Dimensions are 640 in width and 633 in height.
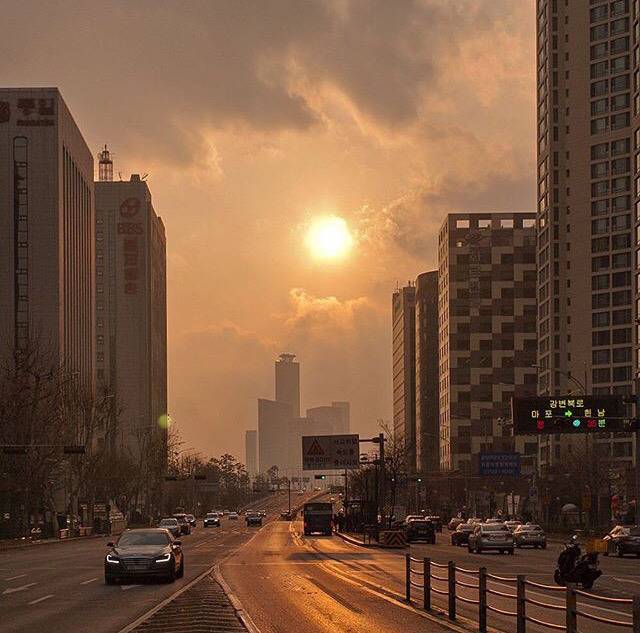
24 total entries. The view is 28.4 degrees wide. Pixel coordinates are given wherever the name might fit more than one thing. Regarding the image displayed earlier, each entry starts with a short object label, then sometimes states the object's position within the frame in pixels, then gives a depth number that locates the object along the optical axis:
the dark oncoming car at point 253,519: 139.38
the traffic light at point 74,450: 71.99
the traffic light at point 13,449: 70.75
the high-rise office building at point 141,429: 158.90
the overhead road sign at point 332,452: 88.00
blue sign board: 107.44
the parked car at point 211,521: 139.50
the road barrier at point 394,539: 67.56
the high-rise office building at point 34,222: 151.00
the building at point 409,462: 175.25
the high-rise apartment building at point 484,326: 188.62
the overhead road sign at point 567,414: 55.19
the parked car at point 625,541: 56.19
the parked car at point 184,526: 103.15
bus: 100.06
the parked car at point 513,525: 73.24
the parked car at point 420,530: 77.19
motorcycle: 24.66
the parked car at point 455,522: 94.50
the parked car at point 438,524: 114.81
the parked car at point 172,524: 83.22
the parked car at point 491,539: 60.69
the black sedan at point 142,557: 35.72
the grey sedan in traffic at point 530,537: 69.38
